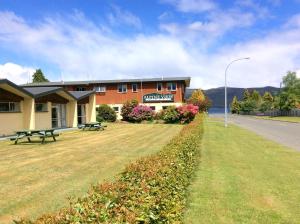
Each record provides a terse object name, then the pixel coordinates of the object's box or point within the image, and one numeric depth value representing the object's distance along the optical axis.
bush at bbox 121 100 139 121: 28.94
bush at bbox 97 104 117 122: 29.20
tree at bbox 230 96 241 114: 84.23
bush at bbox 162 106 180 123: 26.08
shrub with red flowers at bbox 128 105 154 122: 28.18
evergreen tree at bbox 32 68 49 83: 49.84
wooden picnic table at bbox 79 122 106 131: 19.24
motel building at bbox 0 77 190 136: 15.92
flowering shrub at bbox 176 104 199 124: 25.21
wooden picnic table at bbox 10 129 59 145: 12.52
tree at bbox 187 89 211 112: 45.07
